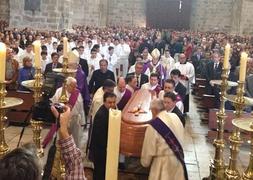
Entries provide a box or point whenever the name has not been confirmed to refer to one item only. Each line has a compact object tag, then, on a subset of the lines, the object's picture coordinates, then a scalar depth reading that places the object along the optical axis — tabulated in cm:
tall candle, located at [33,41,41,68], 283
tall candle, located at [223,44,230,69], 345
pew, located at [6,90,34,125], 627
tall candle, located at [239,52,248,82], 296
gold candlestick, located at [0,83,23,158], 227
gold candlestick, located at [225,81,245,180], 280
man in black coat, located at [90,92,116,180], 370
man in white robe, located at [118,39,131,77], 1133
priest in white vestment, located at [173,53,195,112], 848
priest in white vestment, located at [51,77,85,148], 465
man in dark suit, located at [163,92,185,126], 394
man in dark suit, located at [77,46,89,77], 798
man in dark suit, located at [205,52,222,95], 813
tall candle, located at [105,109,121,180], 152
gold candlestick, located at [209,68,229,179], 344
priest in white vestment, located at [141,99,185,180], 327
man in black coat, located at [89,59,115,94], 670
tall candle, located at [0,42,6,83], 223
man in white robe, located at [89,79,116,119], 474
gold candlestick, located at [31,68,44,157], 281
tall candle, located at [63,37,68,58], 324
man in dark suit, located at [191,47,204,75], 1069
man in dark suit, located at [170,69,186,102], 641
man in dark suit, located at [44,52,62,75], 700
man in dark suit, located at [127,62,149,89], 663
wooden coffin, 365
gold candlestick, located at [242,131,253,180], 225
